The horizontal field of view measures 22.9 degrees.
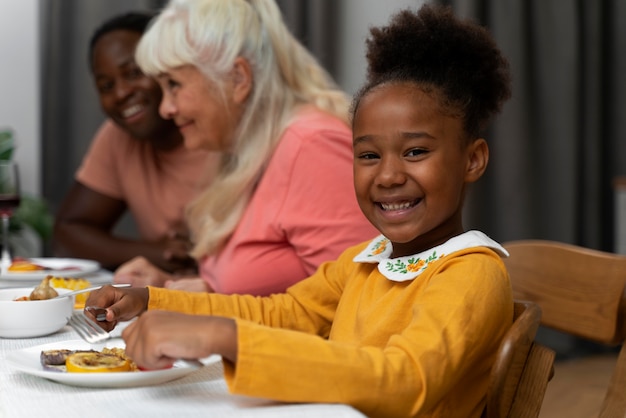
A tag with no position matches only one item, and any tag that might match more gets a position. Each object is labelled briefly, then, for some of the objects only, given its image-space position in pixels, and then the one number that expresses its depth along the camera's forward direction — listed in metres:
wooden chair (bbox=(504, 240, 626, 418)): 1.76
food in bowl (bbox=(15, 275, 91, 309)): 1.75
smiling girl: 1.38
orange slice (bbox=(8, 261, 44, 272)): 2.24
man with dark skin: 2.83
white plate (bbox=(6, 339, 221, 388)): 1.44
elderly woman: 2.14
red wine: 2.31
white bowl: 1.69
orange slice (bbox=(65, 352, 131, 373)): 1.47
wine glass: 2.28
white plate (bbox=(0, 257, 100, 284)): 2.19
